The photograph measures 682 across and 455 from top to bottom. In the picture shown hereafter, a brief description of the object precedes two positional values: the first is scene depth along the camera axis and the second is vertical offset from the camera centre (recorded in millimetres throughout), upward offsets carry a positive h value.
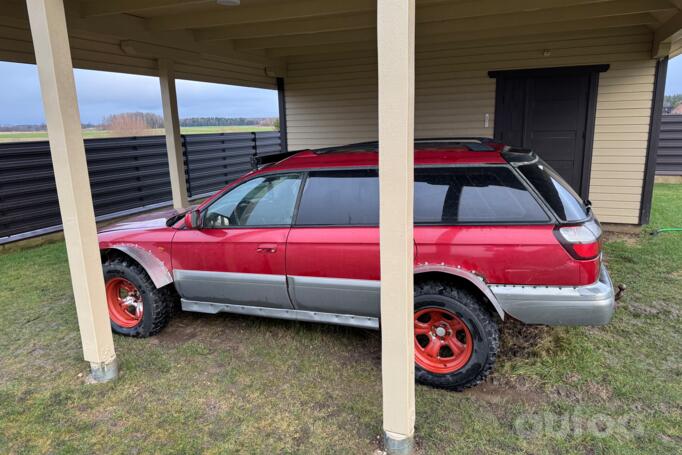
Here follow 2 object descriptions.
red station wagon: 2840 -799
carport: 2441 +761
